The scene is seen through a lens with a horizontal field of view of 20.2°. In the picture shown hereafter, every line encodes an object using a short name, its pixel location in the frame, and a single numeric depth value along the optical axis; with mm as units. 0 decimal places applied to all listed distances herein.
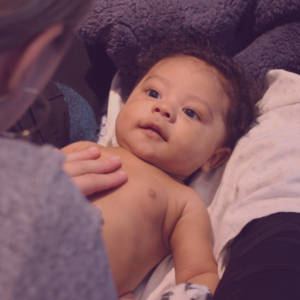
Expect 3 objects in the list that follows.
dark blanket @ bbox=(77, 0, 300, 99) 804
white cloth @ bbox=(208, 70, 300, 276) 730
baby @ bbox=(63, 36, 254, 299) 717
